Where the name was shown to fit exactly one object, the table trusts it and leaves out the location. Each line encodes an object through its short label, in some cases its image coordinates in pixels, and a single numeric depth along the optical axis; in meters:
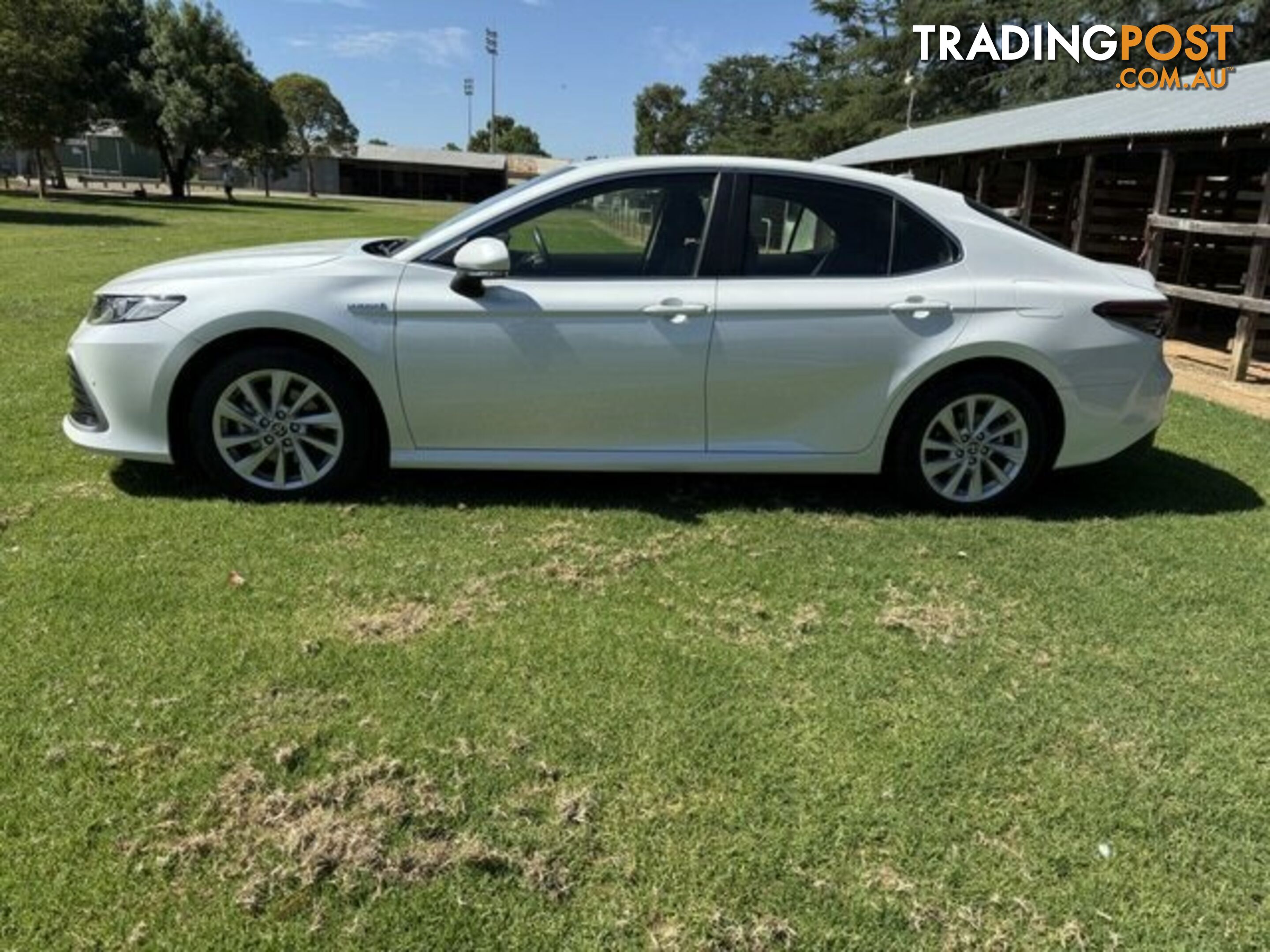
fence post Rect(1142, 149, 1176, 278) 11.03
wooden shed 9.60
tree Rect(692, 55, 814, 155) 55.78
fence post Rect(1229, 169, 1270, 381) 9.09
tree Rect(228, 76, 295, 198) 48.19
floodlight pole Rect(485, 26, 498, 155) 98.38
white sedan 4.19
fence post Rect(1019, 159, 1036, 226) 14.77
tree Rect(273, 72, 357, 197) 76.56
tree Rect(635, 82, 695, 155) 101.81
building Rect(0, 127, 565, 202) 82.69
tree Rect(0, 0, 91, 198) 25.55
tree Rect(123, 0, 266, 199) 44.00
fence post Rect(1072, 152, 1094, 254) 13.16
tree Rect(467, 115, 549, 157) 133.50
